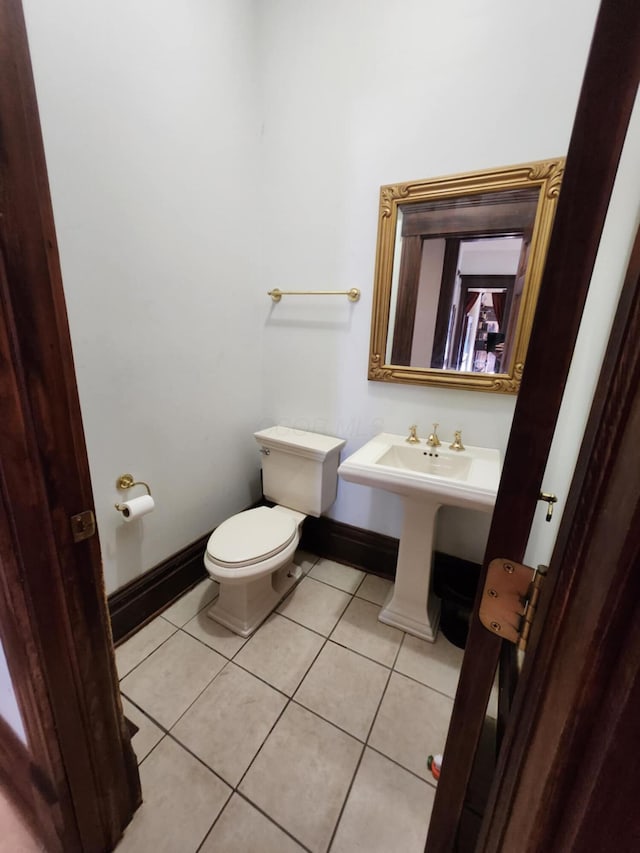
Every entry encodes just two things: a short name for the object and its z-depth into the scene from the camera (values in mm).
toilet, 1444
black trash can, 1540
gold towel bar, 1682
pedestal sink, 1266
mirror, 1347
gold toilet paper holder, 1374
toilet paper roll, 1353
